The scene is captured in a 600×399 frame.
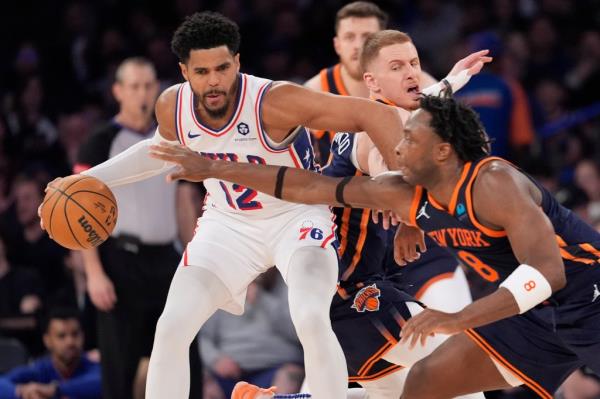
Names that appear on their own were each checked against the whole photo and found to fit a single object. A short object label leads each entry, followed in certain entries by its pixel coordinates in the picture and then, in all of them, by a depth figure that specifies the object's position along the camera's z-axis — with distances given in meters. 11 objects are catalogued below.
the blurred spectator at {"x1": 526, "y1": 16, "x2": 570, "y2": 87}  22.72
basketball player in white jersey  10.94
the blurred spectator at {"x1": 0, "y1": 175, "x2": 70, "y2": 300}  19.19
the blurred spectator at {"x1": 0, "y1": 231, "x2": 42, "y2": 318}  18.02
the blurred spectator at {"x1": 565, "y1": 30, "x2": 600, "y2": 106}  21.94
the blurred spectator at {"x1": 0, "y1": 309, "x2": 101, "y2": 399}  15.80
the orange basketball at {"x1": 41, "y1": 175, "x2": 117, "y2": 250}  11.37
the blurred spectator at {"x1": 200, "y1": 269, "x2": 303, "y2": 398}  17.10
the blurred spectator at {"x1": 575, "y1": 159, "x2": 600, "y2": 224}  18.63
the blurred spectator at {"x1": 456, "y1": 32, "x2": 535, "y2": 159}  19.55
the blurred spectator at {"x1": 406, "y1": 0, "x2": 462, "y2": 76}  24.28
